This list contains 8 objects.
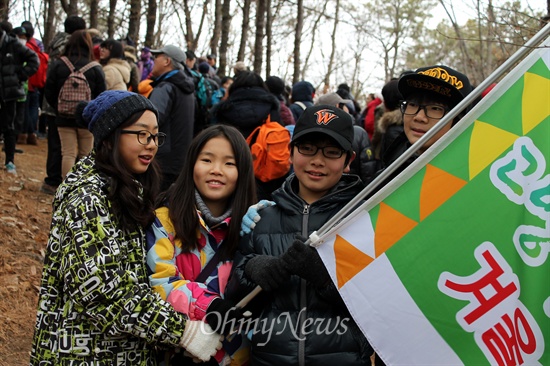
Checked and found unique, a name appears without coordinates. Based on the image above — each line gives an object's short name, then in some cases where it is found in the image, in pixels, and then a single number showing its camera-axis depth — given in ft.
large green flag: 7.80
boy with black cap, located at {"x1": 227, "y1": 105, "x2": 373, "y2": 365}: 8.59
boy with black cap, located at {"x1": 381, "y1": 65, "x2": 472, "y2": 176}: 10.46
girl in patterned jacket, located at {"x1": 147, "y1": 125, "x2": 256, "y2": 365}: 9.16
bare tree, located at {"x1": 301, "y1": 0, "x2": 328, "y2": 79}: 99.96
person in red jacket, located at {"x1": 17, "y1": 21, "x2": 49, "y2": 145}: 38.09
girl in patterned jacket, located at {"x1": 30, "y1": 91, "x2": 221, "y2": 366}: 8.55
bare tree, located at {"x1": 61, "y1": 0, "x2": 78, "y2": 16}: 38.37
